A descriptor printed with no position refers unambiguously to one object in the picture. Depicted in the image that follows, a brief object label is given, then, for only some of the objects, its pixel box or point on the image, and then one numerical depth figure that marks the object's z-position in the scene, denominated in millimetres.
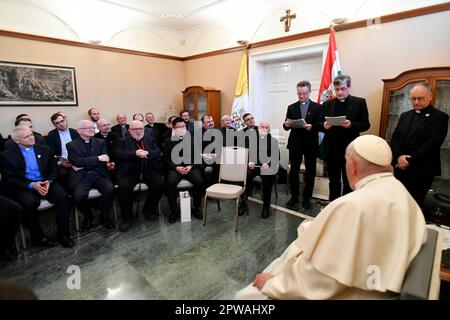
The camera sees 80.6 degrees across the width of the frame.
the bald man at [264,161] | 3342
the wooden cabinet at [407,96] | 3018
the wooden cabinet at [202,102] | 5602
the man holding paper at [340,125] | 3154
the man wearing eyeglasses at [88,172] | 2912
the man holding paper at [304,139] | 3506
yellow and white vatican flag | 5102
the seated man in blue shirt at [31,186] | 2521
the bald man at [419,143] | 2668
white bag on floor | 3107
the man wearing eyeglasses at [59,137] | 3584
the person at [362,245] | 1045
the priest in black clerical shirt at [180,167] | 3238
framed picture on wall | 4164
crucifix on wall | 4356
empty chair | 3025
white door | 4477
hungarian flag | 3826
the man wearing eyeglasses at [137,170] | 3043
